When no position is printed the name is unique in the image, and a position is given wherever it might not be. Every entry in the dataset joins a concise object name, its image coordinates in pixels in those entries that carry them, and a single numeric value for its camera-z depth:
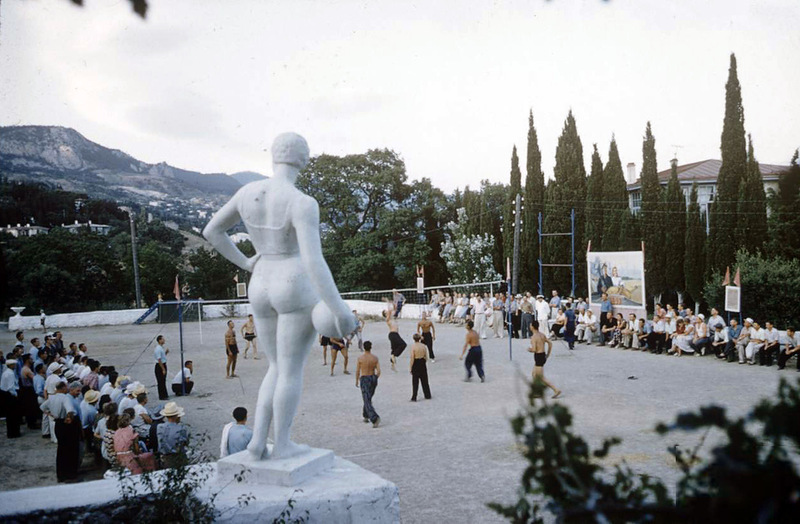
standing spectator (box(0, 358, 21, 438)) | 10.23
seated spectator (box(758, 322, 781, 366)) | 14.19
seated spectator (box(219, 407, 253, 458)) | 5.95
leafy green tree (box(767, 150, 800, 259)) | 24.09
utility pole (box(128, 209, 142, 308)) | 34.19
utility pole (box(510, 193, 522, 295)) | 26.78
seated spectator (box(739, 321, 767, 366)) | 14.45
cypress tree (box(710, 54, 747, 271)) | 27.95
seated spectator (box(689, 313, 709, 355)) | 16.22
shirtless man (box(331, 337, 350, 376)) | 14.88
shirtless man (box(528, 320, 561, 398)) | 10.96
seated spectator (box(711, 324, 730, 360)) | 15.63
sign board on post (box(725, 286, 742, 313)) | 16.19
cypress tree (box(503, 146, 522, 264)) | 36.63
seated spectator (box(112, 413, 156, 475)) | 5.98
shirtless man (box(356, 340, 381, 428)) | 9.55
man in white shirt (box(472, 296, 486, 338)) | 21.94
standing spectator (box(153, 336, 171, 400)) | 12.41
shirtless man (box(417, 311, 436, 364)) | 15.24
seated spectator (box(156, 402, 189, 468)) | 6.56
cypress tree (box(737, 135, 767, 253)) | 27.23
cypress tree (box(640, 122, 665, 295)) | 31.39
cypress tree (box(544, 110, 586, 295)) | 34.19
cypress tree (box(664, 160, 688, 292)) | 30.73
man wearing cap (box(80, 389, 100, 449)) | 8.52
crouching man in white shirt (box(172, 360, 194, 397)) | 12.88
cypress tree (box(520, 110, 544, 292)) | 35.84
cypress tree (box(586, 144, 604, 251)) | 33.81
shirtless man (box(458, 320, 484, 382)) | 12.84
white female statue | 3.83
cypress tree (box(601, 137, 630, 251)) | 32.97
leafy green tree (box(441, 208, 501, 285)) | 37.09
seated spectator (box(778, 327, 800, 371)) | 13.62
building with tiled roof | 38.82
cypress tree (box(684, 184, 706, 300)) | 29.70
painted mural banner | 19.73
